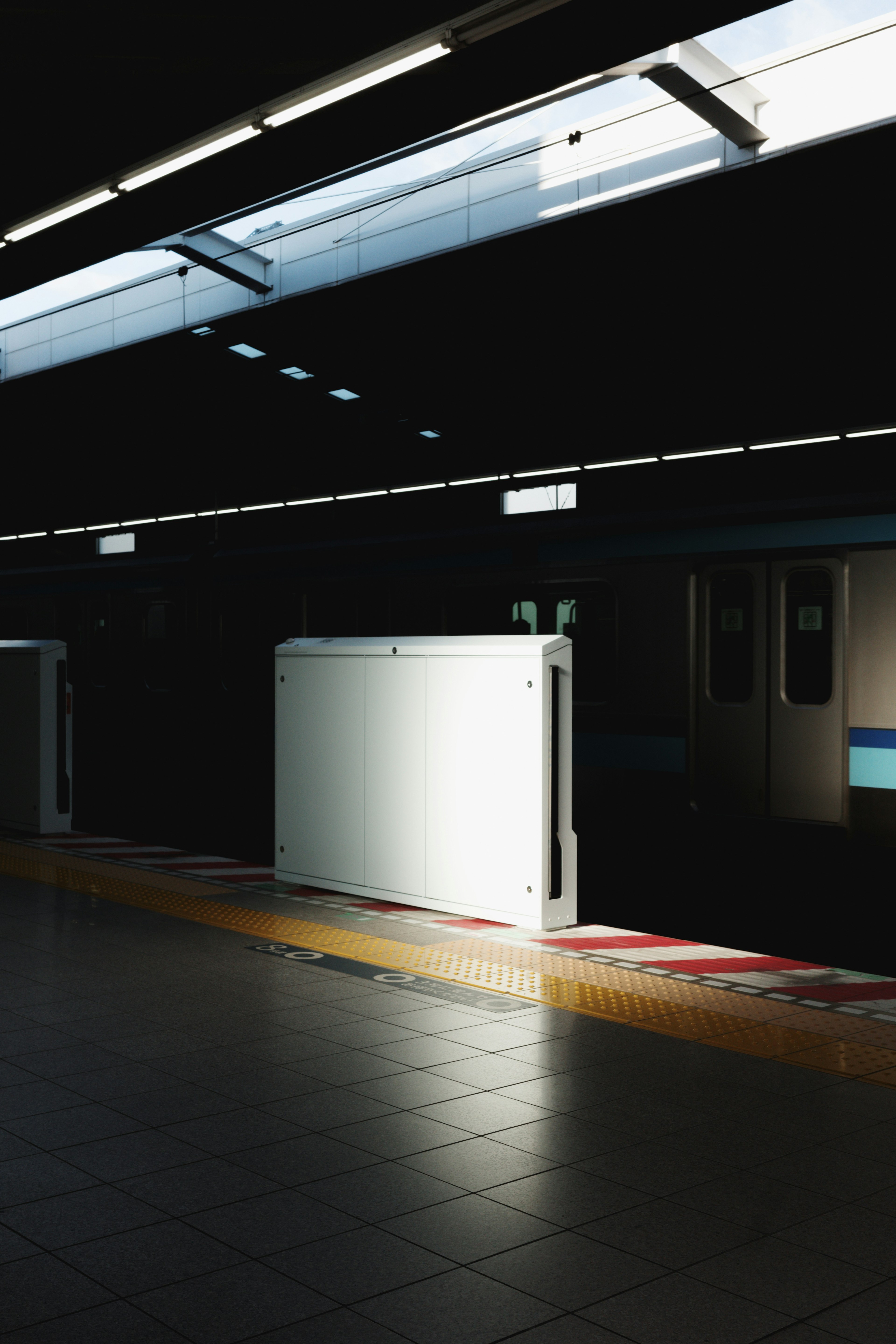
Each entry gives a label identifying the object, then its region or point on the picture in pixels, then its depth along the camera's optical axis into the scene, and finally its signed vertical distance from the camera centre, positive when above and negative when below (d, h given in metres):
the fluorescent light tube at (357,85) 4.44 +2.25
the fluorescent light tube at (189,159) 5.07 +2.27
